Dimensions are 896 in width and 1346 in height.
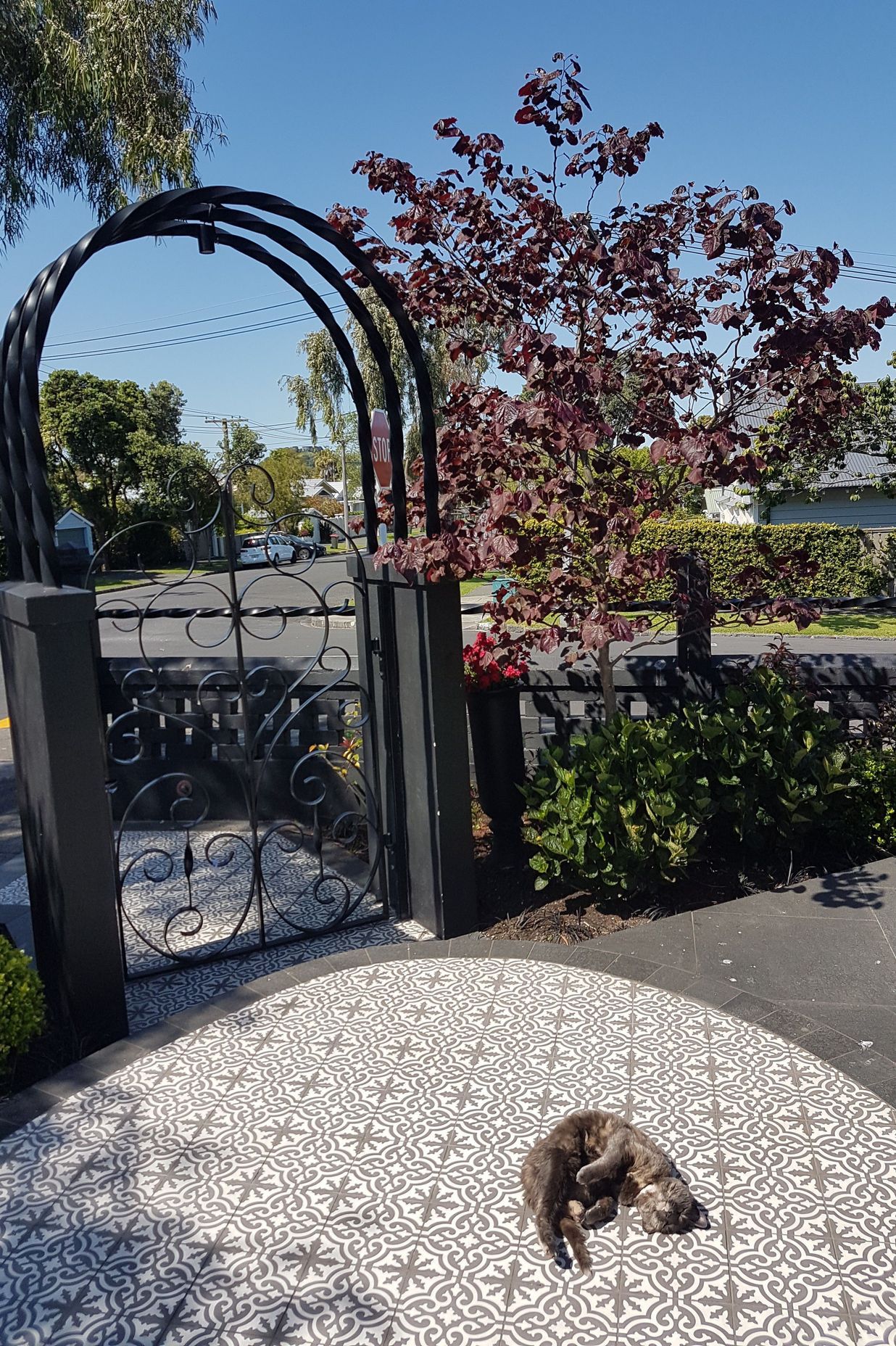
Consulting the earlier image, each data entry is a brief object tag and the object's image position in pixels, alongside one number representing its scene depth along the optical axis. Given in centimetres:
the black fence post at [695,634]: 479
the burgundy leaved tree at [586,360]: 405
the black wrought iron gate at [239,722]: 333
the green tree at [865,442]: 1526
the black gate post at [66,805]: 317
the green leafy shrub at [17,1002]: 308
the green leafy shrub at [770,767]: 454
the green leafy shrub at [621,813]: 426
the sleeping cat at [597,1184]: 234
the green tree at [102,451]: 2642
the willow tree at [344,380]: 1788
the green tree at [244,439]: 3991
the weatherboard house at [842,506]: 2327
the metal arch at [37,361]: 311
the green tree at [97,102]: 1127
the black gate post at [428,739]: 410
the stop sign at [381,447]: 442
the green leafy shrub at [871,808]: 470
